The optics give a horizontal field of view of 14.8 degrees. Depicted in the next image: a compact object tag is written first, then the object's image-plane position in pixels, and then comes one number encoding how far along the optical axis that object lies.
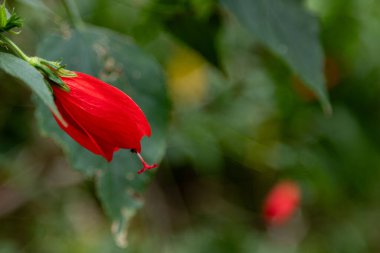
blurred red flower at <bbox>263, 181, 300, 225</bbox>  0.99
